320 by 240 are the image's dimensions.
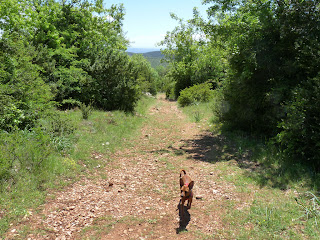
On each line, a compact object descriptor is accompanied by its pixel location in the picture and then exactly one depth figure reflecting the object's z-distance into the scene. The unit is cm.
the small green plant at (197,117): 1423
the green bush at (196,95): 2099
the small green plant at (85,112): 1090
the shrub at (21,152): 514
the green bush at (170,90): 3385
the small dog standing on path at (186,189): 421
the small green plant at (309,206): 411
